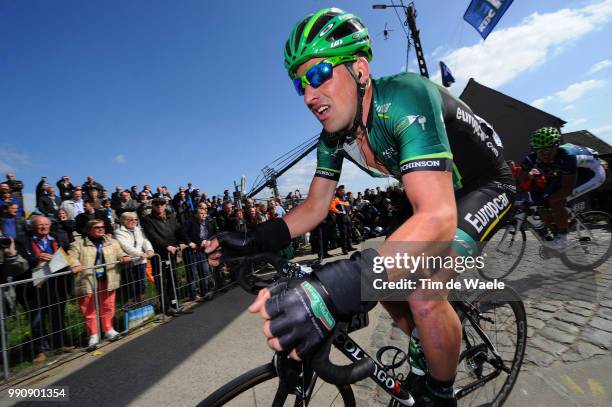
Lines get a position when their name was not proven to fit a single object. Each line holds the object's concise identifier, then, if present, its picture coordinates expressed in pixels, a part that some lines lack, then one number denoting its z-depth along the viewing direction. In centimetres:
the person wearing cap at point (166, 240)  599
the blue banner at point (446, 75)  1429
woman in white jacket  543
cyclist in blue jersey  502
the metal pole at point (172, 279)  597
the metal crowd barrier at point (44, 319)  399
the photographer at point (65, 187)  873
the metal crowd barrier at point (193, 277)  625
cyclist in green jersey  105
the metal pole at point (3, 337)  375
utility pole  1597
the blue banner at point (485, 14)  1062
